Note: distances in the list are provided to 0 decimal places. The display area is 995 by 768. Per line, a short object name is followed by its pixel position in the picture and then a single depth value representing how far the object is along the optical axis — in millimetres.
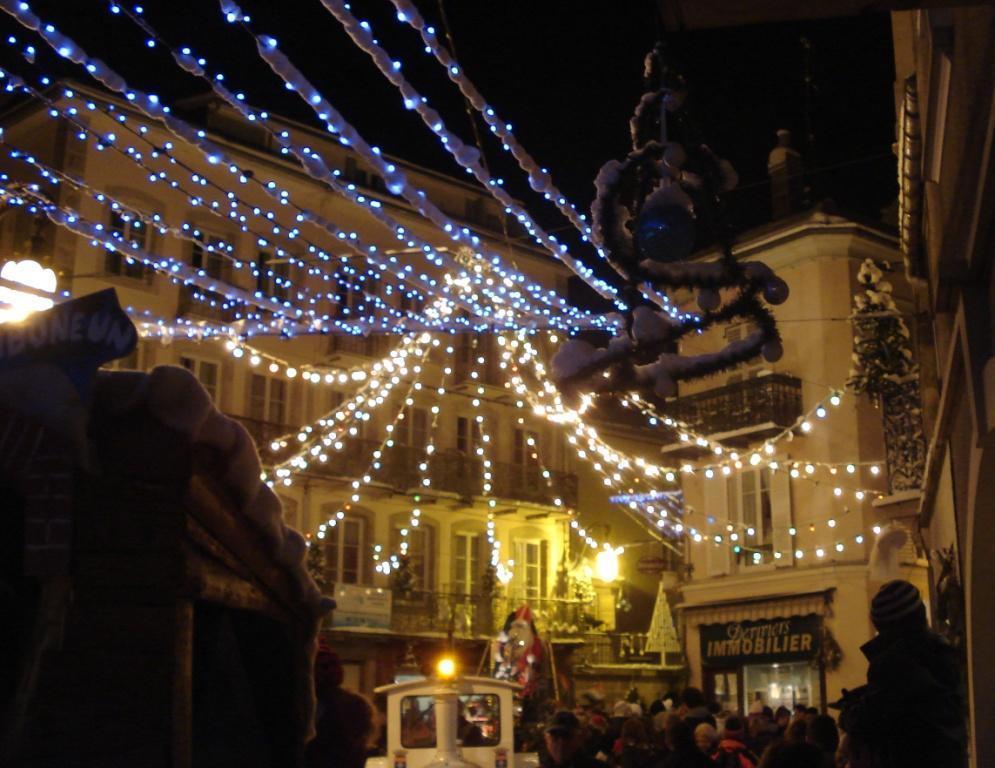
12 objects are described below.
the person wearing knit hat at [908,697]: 4168
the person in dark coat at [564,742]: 8211
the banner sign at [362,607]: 28219
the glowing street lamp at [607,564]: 29906
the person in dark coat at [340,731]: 5469
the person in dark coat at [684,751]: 7273
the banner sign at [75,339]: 2467
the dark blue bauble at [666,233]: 5688
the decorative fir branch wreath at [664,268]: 6012
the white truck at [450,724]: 12719
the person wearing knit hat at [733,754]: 8530
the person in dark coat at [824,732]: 7746
